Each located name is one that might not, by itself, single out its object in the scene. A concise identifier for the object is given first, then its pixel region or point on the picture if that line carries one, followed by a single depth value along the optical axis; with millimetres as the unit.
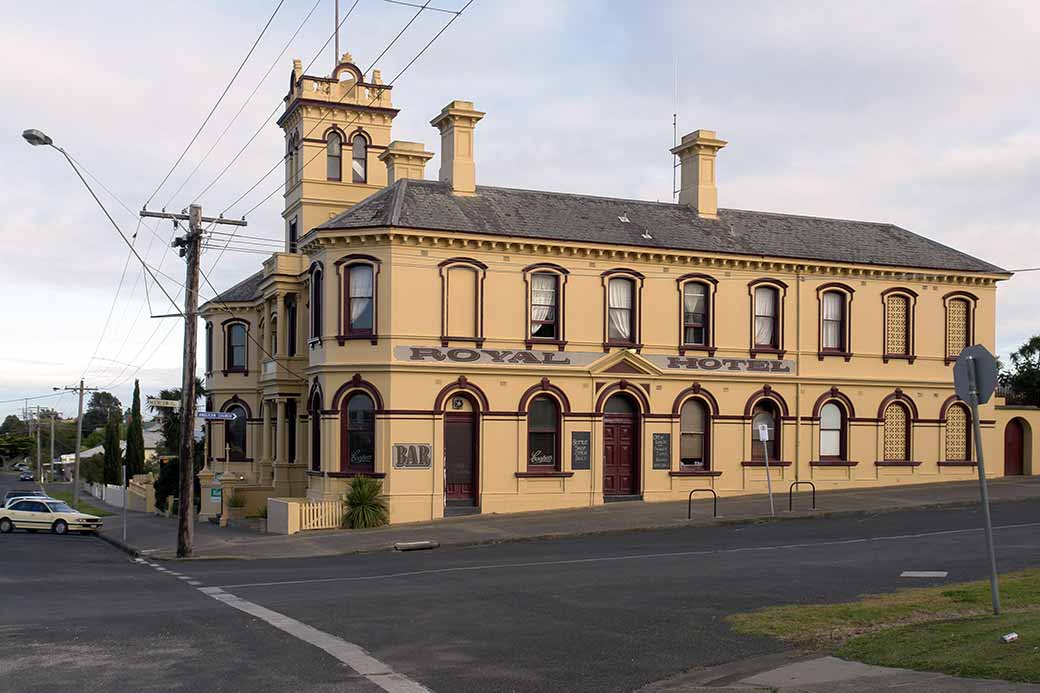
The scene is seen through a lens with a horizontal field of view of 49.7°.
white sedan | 42125
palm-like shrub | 30156
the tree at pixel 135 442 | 66000
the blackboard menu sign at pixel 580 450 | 33031
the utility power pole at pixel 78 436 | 59409
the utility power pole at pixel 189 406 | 27781
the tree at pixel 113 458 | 74044
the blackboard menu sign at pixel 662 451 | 33938
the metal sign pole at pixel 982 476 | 11711
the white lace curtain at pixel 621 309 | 33688
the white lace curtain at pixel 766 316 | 35469
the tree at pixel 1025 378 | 47531
